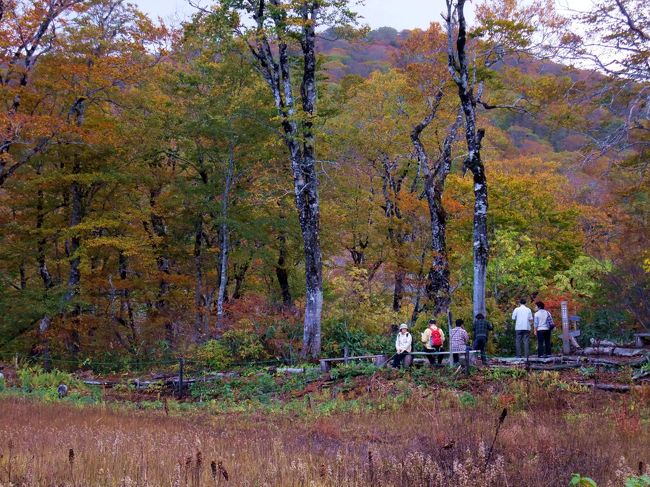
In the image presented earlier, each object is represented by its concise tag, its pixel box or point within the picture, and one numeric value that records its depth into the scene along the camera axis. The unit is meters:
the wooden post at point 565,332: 18.52
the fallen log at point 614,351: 16.73
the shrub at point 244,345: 21.73
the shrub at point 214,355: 21.32
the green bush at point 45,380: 17.78
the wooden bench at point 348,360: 17.06
